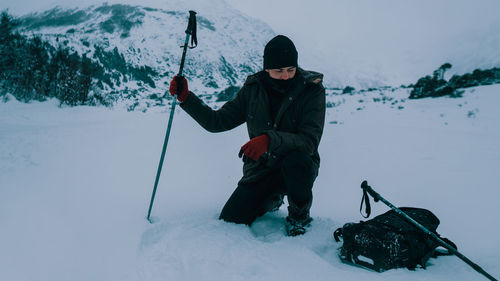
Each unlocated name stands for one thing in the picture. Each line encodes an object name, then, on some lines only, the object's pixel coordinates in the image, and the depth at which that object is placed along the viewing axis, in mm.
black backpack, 1639
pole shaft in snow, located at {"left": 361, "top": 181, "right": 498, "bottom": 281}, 1388
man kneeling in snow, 2055
